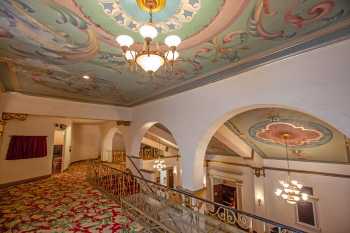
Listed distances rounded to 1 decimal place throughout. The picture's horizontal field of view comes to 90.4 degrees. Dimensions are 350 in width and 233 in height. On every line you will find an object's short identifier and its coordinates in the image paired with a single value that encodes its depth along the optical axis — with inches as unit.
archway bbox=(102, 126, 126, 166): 509.4
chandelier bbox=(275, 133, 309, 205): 245.4
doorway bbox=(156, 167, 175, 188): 523.2
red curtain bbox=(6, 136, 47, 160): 277.9
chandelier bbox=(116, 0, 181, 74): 76.6
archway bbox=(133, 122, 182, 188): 488.4
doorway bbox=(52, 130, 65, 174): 395.7
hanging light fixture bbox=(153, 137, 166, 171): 462.3
